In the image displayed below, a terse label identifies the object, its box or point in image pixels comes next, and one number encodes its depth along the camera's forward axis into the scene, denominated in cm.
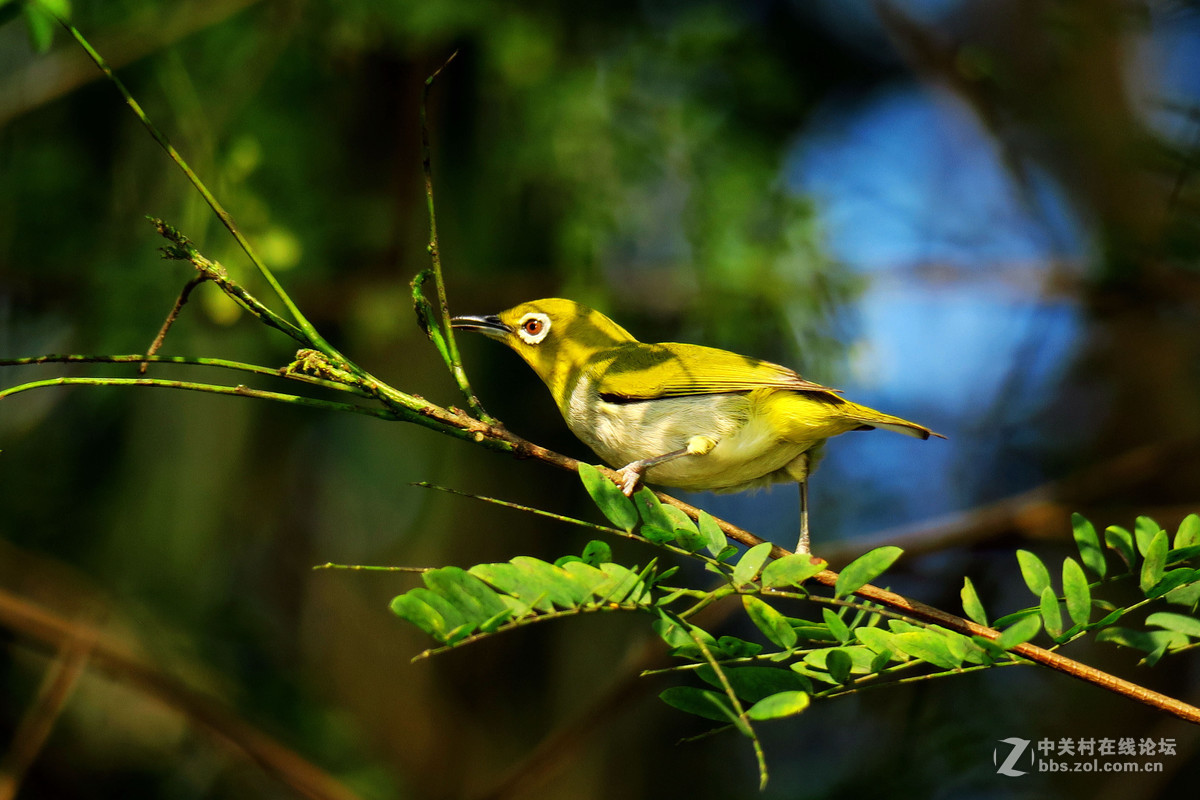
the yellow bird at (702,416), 423
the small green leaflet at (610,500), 404
